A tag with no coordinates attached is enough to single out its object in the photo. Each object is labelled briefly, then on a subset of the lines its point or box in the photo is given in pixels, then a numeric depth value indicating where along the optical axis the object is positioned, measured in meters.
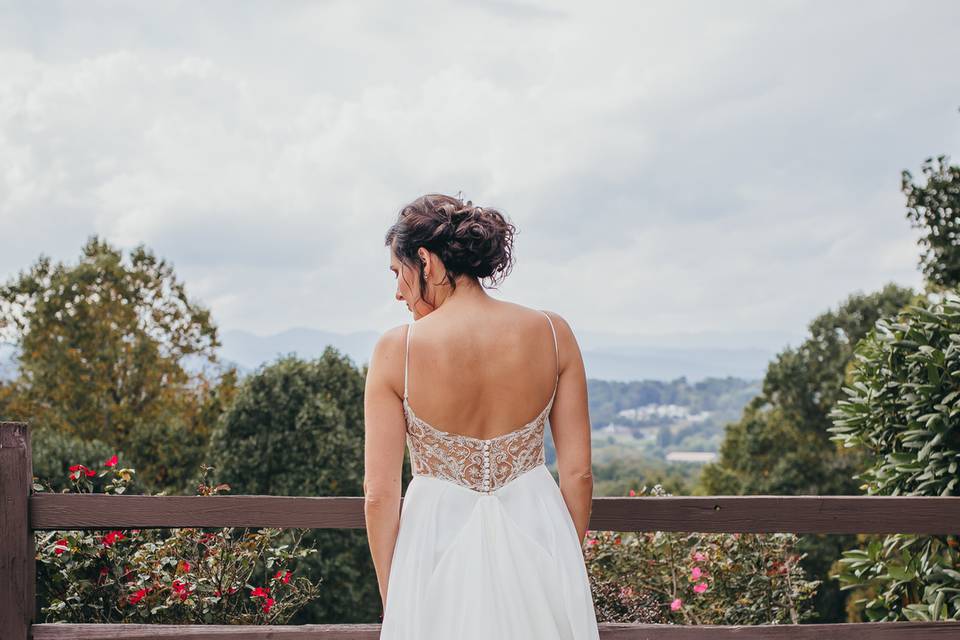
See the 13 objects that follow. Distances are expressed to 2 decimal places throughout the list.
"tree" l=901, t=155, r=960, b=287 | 14.46
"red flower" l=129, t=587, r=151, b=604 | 3.67
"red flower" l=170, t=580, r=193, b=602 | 3.63
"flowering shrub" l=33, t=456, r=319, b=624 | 3.64
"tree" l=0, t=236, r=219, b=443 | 22.45
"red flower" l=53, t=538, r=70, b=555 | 3.60
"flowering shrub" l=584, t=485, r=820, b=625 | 4.96
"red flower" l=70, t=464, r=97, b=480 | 4.04
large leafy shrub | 4.07
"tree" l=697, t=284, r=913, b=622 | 26.62
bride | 2.31
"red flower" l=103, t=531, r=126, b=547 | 3.74
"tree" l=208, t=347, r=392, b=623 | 14.18
